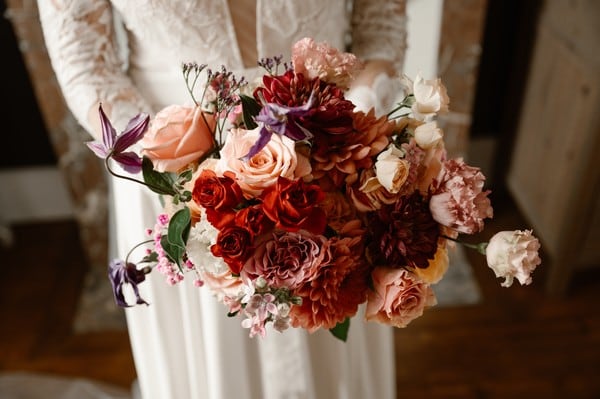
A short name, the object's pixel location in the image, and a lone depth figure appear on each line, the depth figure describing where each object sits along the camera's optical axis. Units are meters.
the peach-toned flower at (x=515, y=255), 0.60
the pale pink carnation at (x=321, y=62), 0.64
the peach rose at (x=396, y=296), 0.62
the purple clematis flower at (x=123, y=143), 0.63
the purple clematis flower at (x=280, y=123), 0.58
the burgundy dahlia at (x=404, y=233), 0.62
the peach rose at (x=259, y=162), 0.59
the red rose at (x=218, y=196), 0.58
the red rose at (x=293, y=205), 0.57
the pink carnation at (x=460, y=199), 0.62
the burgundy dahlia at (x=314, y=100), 0.60
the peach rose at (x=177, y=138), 0.63
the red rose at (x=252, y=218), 0.58
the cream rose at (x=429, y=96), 0.66
